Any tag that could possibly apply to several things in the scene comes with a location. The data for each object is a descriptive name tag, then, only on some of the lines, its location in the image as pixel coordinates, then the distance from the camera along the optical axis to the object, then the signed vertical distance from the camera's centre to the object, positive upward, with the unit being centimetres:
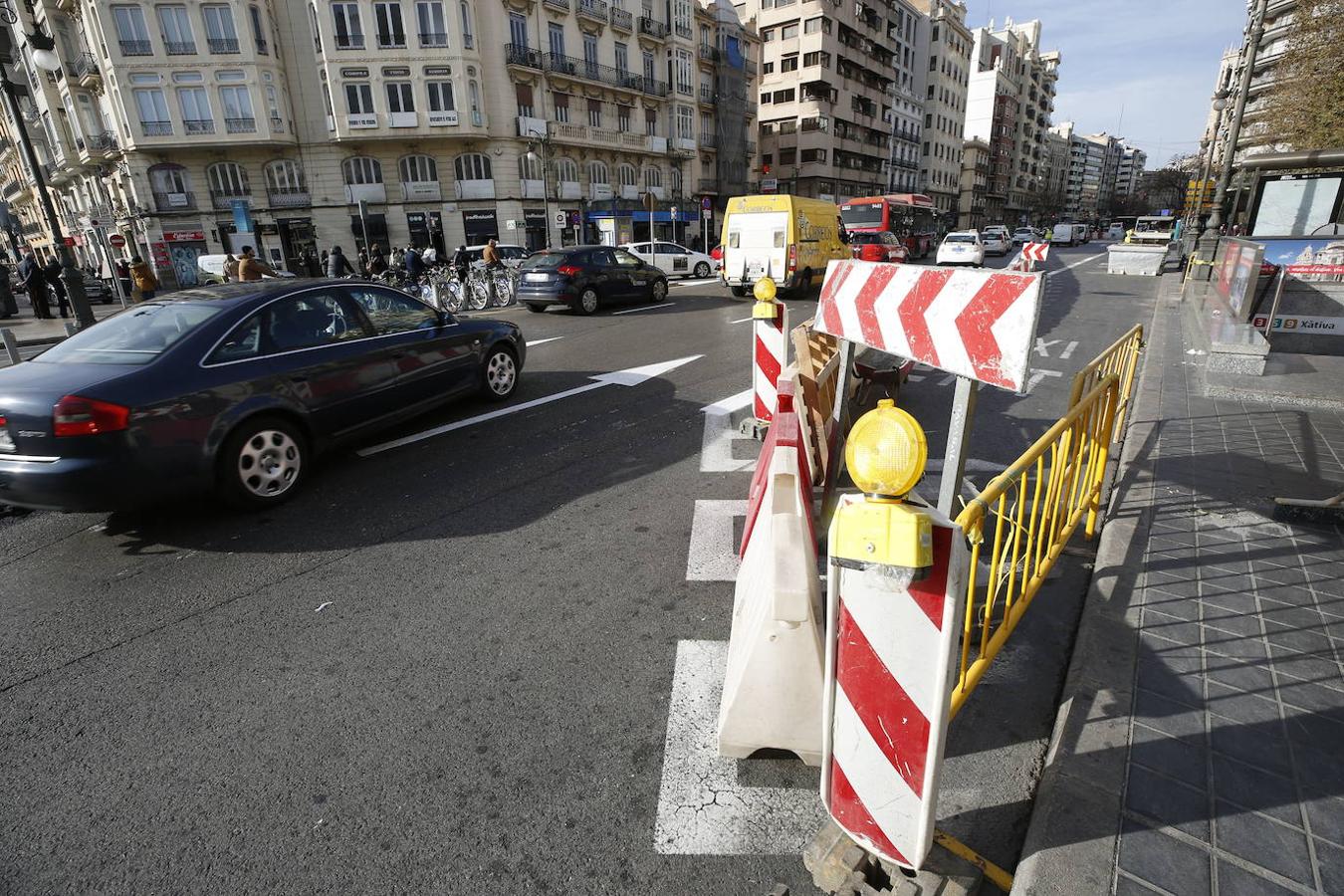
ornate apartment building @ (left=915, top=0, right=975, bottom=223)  7250 +1330
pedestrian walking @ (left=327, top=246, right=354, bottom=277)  1653 -71
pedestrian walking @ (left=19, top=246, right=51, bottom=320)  1657 -101
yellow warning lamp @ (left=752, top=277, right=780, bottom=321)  499 -60
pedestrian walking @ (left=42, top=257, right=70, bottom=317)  1762 -117
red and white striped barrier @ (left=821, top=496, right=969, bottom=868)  156 -119
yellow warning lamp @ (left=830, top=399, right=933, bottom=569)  143 -59
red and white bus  3078 +10
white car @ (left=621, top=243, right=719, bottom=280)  2377 -121
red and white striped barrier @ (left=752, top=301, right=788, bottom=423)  527 -105
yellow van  1602 -44
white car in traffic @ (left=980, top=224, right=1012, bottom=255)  3456 -116
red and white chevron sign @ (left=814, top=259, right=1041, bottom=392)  251 -42
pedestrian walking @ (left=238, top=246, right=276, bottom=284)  1051 -49
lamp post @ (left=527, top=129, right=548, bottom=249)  3400 +440
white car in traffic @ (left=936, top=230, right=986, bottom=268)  2450 -123
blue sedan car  371 -98
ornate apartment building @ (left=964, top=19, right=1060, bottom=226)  8975 +1526
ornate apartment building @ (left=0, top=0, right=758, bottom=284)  3195 +585
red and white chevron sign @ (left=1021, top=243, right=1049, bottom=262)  1312 -70
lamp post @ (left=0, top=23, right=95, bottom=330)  1098 +96
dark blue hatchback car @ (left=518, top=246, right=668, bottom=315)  1427 -109
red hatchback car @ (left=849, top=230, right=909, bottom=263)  2136 -90
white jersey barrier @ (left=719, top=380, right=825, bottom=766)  221 -144
